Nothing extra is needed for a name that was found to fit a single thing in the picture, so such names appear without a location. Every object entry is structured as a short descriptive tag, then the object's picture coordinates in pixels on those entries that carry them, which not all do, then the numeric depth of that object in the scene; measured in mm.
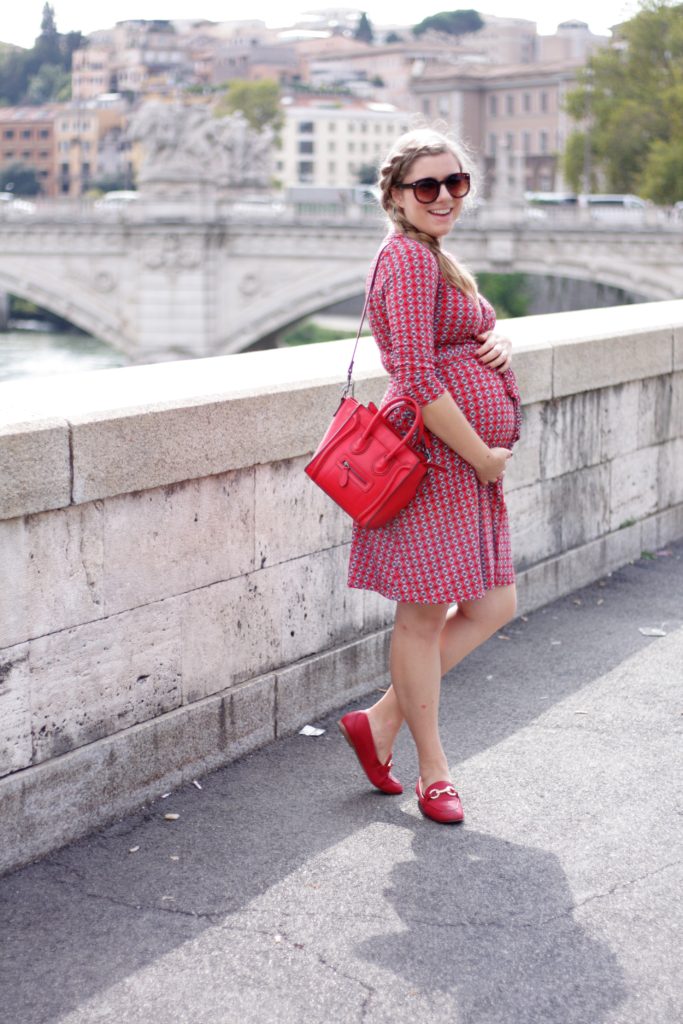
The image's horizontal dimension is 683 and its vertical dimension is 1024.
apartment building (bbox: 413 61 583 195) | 98375
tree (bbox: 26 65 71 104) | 150500
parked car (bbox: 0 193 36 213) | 52500
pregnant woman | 3053
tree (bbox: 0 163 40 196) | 116562
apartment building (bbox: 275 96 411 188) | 117000
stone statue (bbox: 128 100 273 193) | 49219
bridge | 44156
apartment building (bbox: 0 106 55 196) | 122125
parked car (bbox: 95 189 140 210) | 51906
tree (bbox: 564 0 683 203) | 46156
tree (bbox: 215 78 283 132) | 113000
